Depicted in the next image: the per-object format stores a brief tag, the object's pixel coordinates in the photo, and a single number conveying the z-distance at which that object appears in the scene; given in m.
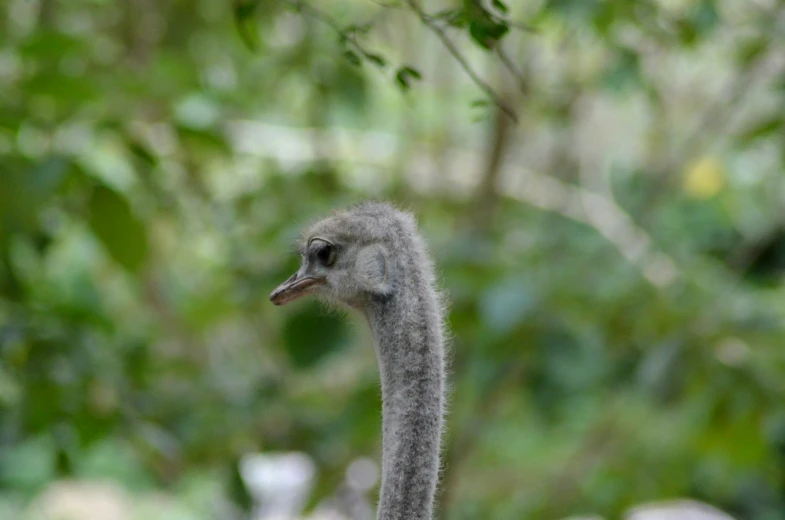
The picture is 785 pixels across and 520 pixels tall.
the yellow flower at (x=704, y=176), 17.34
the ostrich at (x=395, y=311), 10.15
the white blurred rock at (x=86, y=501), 28.73
